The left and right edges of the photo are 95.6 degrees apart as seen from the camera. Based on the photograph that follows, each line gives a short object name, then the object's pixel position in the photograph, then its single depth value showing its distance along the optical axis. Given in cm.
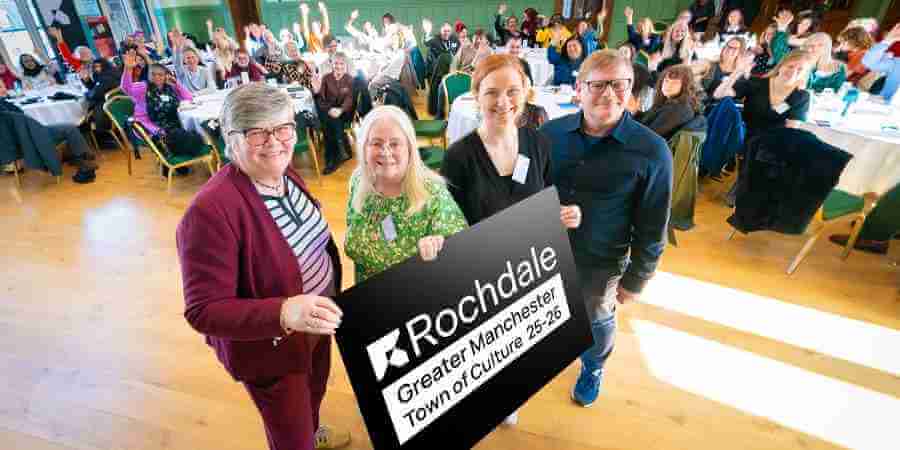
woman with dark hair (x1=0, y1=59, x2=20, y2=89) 570
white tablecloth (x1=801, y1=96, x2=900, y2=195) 285
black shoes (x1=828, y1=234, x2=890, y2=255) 321
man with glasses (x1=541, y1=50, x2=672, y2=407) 137
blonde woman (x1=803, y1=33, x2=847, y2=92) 436
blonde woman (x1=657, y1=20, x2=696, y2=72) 569
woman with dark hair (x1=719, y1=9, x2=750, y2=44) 756
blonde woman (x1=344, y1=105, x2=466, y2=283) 127
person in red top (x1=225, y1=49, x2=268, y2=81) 561
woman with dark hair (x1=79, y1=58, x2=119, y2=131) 537
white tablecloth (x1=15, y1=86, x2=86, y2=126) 484
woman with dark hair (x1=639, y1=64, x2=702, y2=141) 299
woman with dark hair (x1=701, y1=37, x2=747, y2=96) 444
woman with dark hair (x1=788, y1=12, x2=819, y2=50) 621
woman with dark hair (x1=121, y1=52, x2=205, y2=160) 428
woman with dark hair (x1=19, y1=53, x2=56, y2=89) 595
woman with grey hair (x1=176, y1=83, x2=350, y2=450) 97
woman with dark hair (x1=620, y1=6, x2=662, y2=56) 720
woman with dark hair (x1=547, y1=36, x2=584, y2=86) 509
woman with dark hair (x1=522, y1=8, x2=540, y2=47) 934
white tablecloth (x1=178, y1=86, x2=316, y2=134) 438
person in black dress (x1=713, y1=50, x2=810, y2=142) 303
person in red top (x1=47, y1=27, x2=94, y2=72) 632
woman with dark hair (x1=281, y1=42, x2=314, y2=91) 582
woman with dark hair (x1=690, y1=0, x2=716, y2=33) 934
